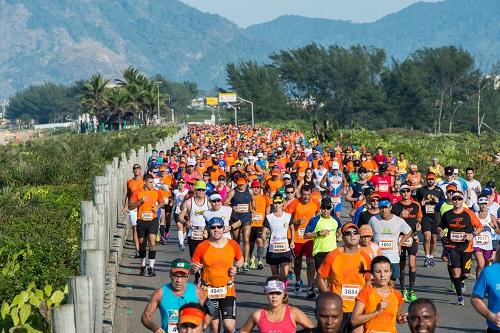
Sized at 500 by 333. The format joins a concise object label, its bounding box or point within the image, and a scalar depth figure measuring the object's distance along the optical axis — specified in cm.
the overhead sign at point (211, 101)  19500
